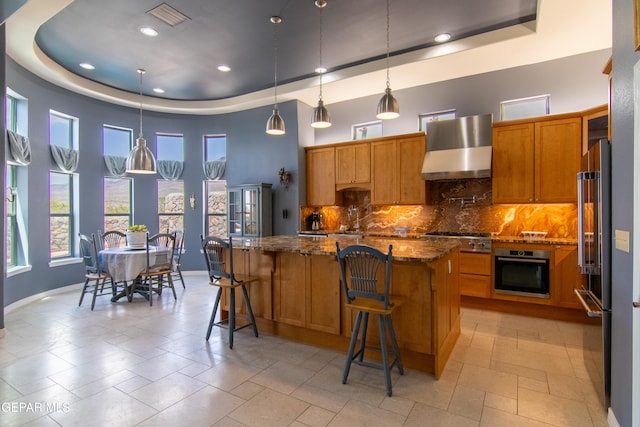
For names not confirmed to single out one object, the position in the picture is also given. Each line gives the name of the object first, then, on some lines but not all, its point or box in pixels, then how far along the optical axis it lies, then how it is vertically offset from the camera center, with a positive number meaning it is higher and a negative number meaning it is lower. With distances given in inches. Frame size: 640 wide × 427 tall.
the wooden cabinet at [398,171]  209.0 +25.7
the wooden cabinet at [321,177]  241.1 +24.9
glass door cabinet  245.6 +1.0
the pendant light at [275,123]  150.0 +39.7
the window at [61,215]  219.9 -1.6
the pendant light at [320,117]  145.6 +40.8
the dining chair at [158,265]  194.5 -32.0
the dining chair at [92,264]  185.3 -29.5
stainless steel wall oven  164.7 -31.3
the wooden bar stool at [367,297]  97.1 -25.7
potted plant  205.9 -15.0
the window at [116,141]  250.8 +54.7
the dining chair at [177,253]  225.1 -30.6
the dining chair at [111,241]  233.6 -20.0
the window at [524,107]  185.8 +58.3
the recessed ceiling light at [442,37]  167.2 +87.2
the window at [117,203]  251.0 +7.1
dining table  188.9 -28.9
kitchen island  107.4 -30.4
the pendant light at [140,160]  194.4 +30.1
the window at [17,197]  189.5 +9.0
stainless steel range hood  184.4 +35.1
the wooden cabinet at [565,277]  158.2 -32.1
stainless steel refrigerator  87.5 -9.4
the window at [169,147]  276.4 +54.1
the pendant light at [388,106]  128.5 +40.0
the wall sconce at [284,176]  246.1 +25.8
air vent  141.6 +86.0
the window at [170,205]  275.0 +5.7
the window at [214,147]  284.5 +55.0
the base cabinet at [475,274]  177.5 -34.3
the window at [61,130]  219.0 +55.6
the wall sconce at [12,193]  185.2 +10.9
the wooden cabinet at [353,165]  227.9 +31.4
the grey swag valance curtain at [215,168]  277.3 +36.1
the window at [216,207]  282.0 +3.9
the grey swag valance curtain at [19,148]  172.6 +34.5
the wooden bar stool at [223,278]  130.3 -27.3
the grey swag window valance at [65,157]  214.5 +36.2
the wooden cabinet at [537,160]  167.9 +26.3
